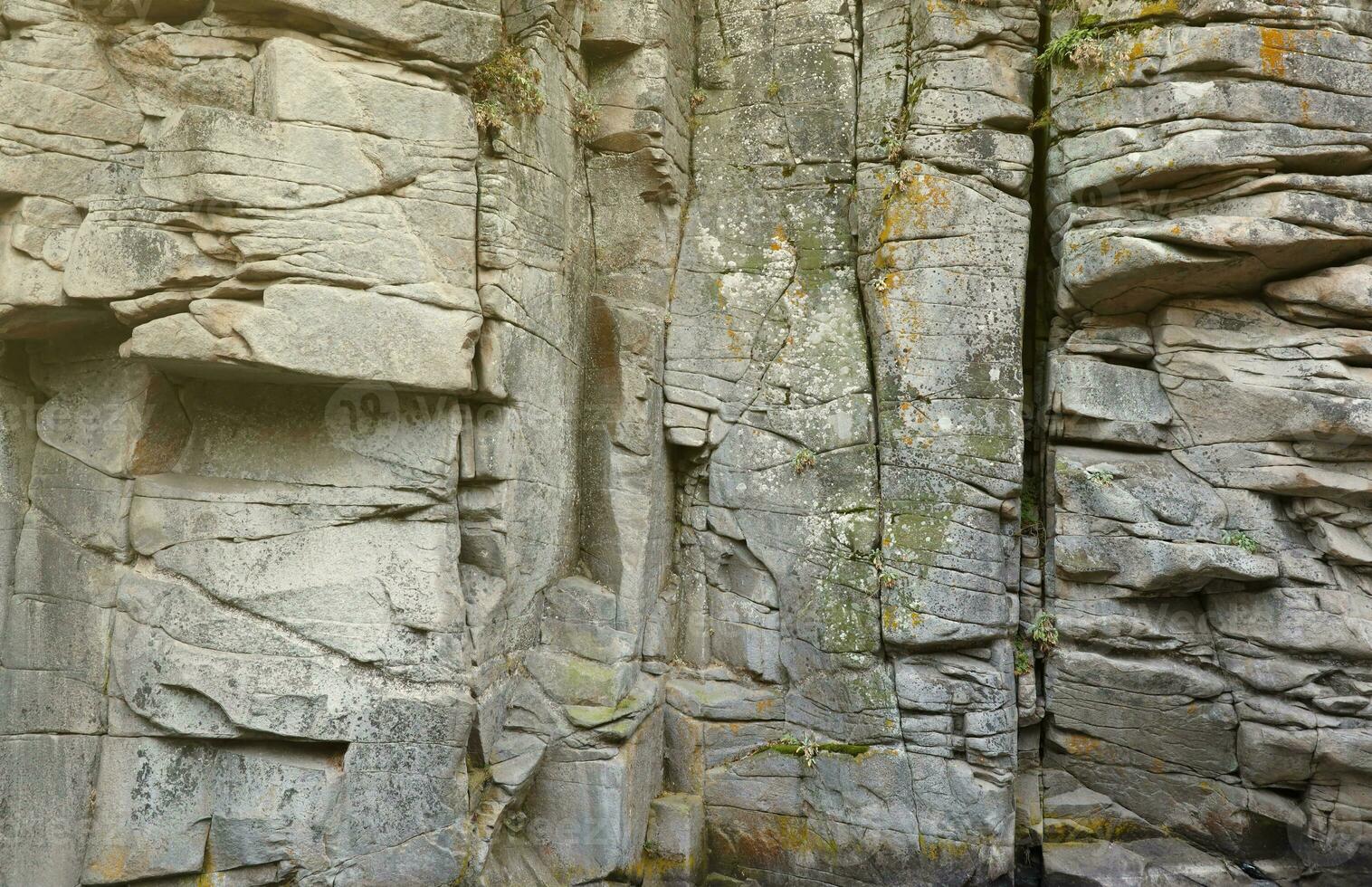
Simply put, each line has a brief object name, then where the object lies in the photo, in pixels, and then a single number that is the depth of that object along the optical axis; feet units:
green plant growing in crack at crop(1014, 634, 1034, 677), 30.71
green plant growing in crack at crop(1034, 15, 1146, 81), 29.22
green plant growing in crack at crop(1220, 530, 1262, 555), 29.37
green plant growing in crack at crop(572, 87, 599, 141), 29.53
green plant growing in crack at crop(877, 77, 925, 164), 30.22
